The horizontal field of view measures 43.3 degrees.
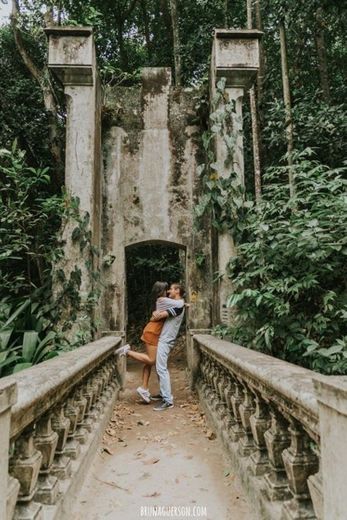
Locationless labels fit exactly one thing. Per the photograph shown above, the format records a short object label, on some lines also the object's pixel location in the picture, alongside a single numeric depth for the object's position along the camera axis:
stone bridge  1.75
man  5.42
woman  5.62
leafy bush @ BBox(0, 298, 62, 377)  3.85
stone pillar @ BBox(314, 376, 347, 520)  1.15
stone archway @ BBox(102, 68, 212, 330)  6.89
